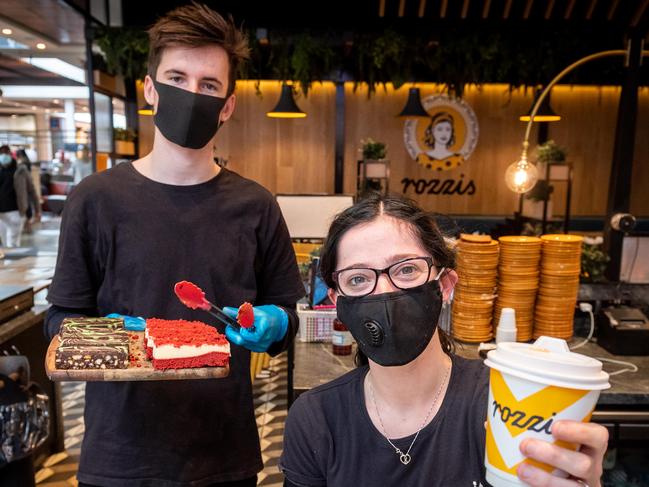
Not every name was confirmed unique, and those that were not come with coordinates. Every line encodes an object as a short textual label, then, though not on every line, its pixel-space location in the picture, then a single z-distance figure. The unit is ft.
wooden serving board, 4.88
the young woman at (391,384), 3.96
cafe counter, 7.49
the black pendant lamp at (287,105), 21.38
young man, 5.24
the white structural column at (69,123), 24.16
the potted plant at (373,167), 21.01
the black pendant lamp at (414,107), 21.98
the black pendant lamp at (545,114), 22.15
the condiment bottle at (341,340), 8.86
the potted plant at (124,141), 26.45
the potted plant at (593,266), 10.24
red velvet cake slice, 4.92
